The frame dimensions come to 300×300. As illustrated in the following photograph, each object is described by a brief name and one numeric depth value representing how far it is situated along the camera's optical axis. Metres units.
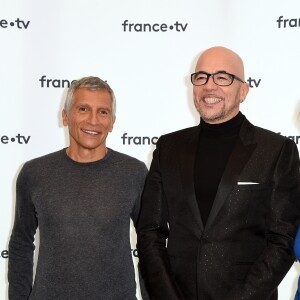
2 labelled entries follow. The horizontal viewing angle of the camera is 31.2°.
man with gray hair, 2.34
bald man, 2.18
